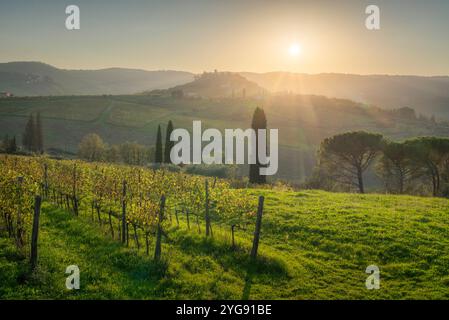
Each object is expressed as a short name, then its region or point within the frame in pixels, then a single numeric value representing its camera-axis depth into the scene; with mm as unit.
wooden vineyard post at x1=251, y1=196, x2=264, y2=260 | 18164
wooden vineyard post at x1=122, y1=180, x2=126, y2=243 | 19850
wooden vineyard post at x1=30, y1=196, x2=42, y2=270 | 15240
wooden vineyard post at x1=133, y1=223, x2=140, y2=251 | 19484
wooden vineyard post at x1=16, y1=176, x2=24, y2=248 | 17353
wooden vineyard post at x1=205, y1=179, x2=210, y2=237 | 21719
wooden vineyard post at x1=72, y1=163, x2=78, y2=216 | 24812
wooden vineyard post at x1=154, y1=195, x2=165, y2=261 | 17247
